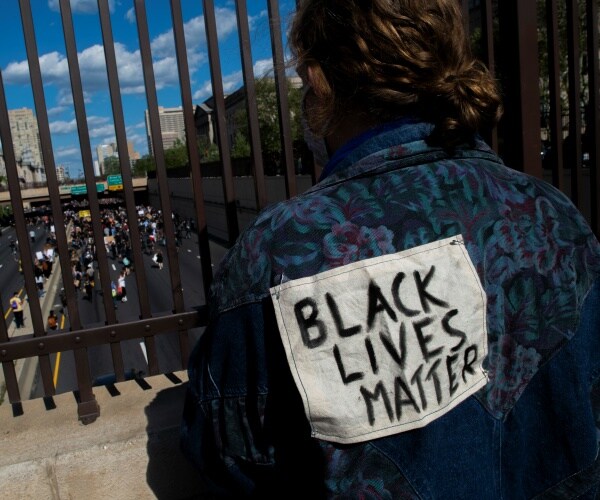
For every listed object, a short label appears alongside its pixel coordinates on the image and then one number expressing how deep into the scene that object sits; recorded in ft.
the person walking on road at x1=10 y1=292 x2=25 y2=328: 66.63
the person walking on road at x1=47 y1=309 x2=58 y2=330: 73.46
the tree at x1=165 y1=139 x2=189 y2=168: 273.75
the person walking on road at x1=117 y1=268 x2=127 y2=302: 105.00
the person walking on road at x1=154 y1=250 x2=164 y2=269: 119.50
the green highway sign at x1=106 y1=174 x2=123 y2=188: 184.34
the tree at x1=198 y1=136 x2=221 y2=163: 163.92
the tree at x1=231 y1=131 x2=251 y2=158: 154.04
